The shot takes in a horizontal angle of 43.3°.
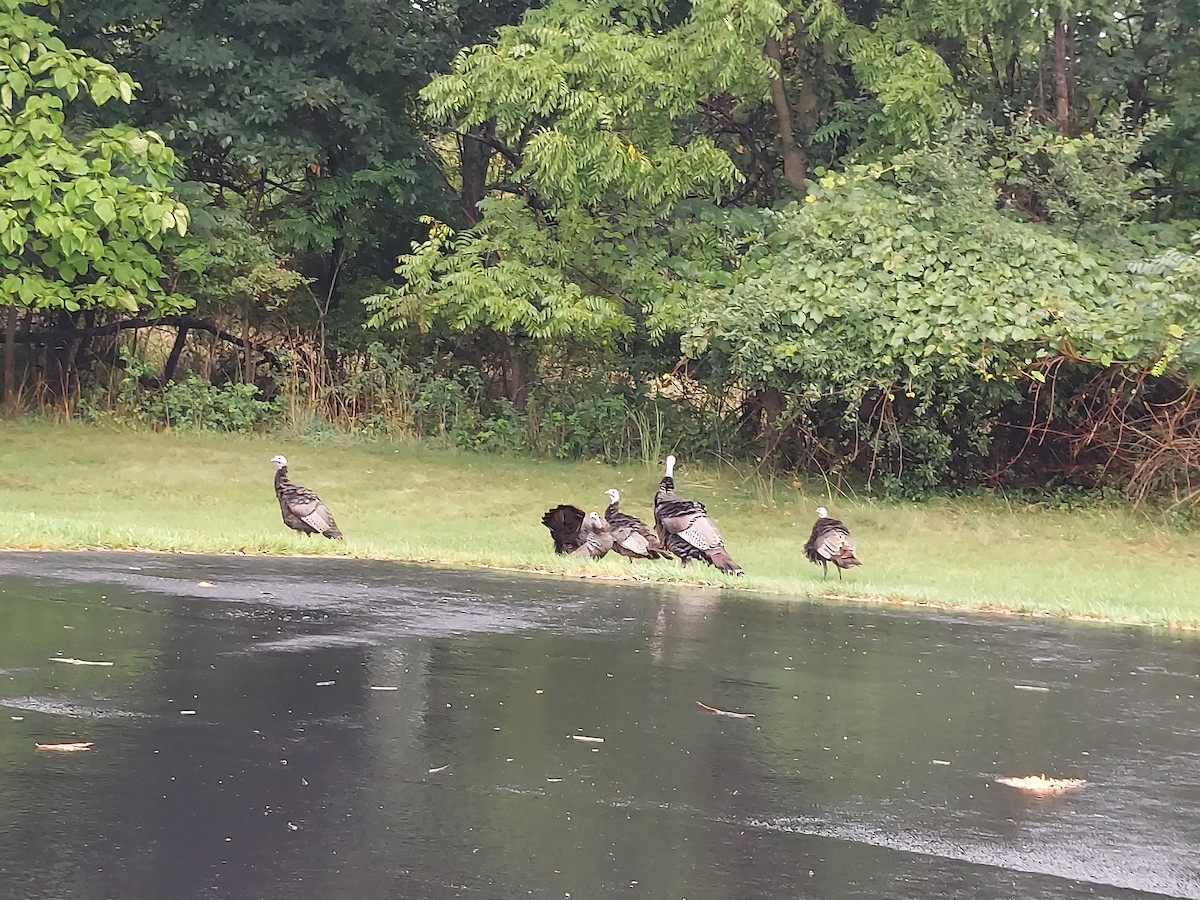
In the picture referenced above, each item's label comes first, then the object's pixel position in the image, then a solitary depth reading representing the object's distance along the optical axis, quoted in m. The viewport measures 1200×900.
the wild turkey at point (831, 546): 12.83
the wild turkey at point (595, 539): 13.74
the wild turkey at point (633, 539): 13.48
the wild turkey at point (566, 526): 14.05
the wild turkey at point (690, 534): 13.06
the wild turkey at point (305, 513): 13.96
